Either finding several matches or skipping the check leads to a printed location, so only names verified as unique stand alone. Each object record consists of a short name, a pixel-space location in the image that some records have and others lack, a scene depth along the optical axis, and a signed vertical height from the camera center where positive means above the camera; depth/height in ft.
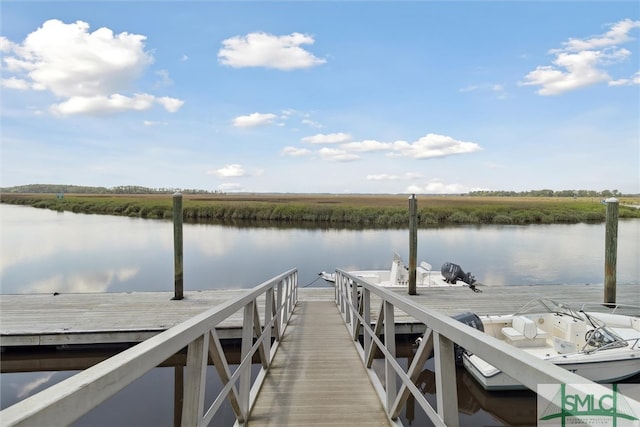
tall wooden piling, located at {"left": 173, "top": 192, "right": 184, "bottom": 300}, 23.72 -2.61
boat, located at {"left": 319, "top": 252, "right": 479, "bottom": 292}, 32.85 -6.78
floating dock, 17.87 -6.21
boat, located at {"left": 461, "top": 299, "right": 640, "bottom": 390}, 15.25 -6.18
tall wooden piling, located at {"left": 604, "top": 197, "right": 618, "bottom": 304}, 23.66 -2.84
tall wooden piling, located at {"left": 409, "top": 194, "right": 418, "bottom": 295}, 25.48 -2.76
